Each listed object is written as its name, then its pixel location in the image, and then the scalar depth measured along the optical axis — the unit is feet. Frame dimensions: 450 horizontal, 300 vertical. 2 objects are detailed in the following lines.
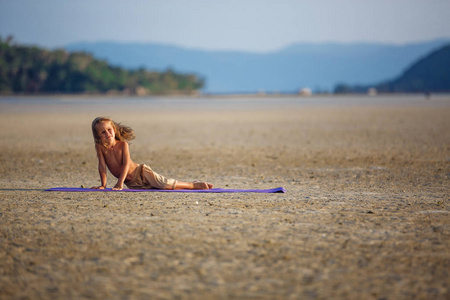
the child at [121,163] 50.45
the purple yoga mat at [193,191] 51.49
